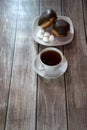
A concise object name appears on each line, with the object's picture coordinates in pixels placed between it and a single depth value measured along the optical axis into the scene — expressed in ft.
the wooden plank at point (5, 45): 2.44
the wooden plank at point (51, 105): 2.28
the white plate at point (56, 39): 2.78
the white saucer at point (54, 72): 2.51
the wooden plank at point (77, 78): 2.32
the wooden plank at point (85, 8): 3.22
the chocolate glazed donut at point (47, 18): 2.76
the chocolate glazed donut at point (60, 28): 2.72
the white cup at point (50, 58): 2.45
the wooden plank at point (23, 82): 2.29
